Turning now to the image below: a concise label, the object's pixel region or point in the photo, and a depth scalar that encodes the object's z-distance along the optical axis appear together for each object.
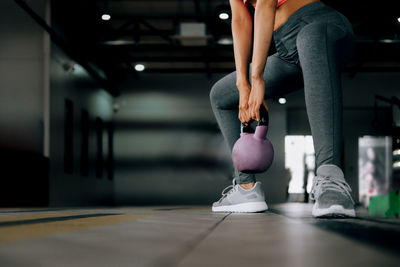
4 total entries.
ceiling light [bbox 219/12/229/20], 9.06
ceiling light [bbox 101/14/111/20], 10.18
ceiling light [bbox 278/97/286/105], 15.53
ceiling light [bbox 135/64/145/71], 13.61
